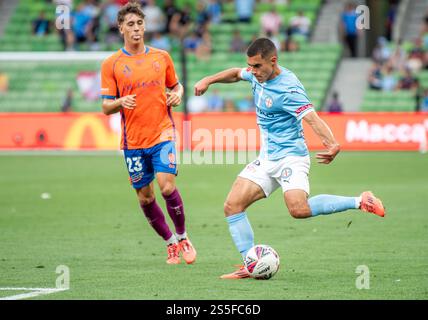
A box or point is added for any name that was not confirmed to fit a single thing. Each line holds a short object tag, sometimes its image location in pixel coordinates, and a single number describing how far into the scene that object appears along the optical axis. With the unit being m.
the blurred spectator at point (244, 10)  31.52
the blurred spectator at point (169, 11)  30.98
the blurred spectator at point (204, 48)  30.42
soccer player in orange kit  10.23
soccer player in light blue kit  9.20
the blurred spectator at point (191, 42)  30.83
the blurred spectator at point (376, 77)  29.05
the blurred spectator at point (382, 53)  29.28
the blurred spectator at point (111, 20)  30.63
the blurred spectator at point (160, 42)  29.64
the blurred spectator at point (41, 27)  32.00
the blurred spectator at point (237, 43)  30.03
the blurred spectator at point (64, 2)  30.75
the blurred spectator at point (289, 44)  30.12
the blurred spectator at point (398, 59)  28.78
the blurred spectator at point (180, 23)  30.62
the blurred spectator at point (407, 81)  28.03
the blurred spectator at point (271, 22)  30.42
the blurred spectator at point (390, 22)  32.28
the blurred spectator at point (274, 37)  29.98
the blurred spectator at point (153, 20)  30.39
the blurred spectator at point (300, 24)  30.62
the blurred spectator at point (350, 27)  30.17
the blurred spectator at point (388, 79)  28.70
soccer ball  9.11
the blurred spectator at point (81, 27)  30.73
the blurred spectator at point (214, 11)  31.84
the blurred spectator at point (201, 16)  31.09
